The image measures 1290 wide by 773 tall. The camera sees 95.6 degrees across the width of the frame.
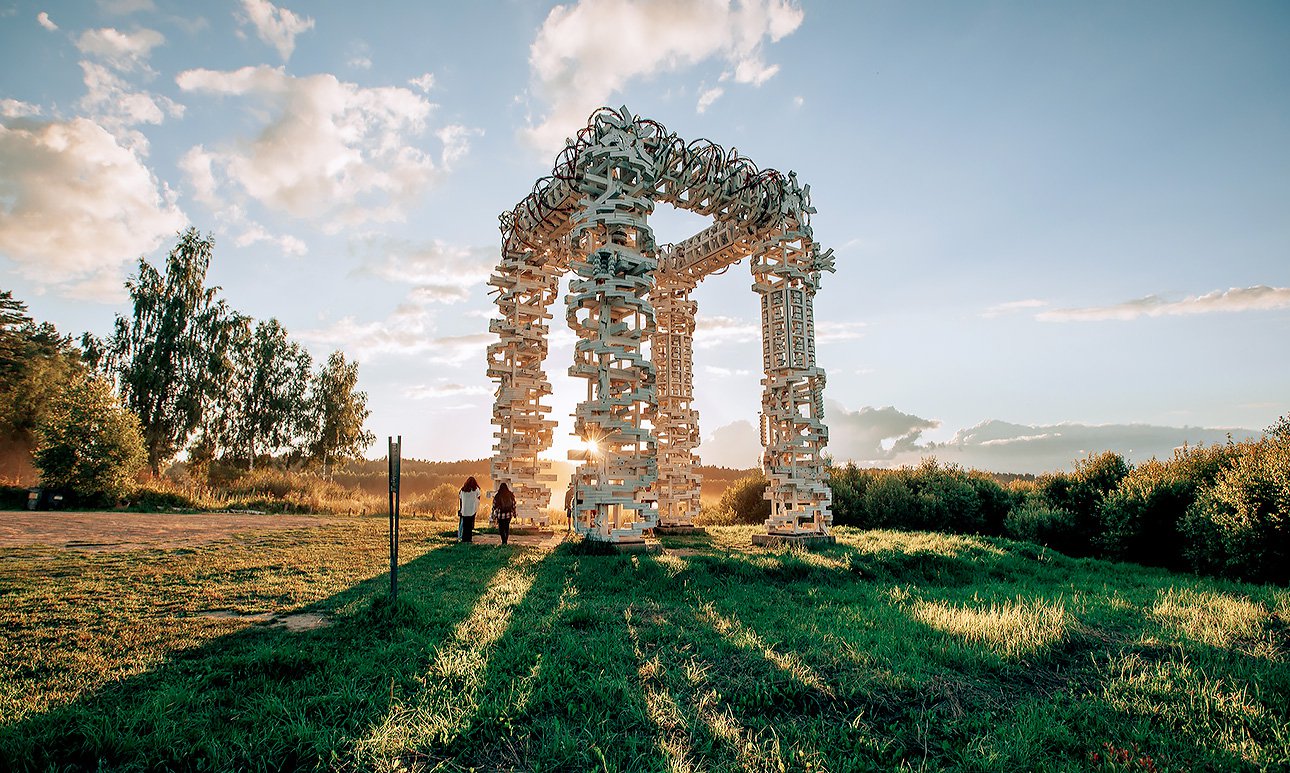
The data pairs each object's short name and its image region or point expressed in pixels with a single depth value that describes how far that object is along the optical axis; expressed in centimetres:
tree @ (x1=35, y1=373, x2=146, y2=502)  1988
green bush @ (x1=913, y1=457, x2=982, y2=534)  1735
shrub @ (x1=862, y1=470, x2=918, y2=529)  1767
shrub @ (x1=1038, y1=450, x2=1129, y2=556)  1523
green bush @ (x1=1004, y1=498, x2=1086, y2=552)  1536
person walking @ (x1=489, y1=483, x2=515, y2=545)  1355
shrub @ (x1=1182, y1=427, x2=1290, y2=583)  996
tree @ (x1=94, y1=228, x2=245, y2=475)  2803
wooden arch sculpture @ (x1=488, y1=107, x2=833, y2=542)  1184
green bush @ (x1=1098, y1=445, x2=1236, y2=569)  1282
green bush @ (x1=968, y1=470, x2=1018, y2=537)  1762
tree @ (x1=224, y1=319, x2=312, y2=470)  3094
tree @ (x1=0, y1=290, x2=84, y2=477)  3102
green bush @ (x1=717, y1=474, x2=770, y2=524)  2141
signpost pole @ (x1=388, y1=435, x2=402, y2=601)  610
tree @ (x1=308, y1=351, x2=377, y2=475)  3291
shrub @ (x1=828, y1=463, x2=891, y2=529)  1867
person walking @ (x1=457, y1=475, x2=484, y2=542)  1353
